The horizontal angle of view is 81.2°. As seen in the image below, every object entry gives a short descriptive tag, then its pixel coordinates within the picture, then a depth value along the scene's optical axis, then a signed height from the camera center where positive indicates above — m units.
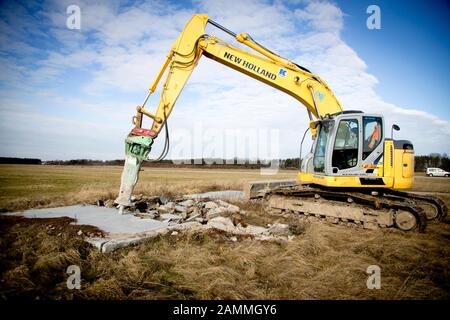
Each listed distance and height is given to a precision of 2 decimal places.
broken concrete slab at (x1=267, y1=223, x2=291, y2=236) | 6.39 -1.70
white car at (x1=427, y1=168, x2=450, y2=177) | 49.84 -2.15
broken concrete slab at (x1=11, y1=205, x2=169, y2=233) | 6.11 -1.49
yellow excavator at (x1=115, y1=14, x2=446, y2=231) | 7.22 +0.44
